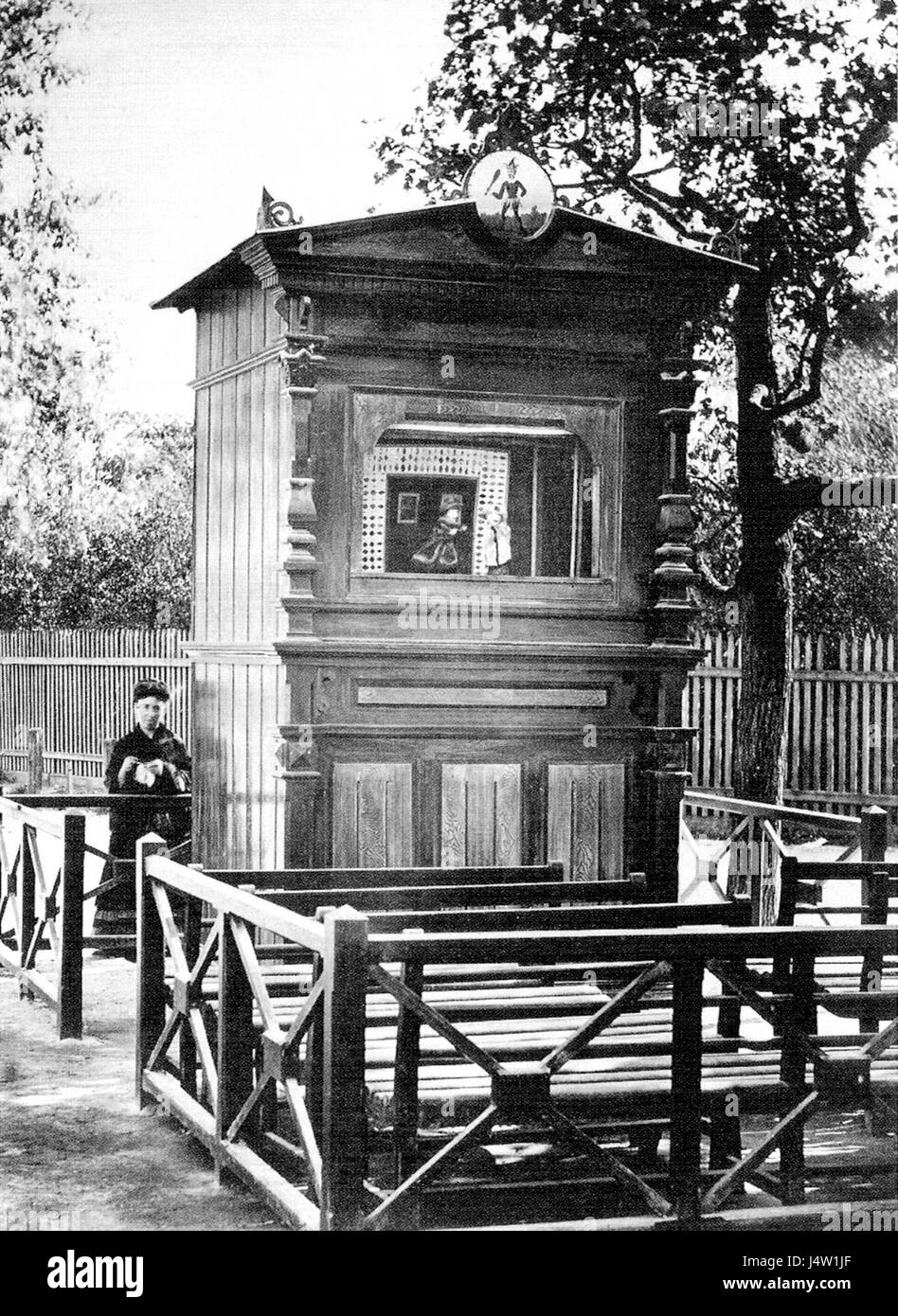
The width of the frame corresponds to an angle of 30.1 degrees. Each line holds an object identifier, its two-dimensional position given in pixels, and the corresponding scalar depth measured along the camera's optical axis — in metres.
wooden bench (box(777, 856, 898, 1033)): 7.24
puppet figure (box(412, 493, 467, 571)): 9.04
